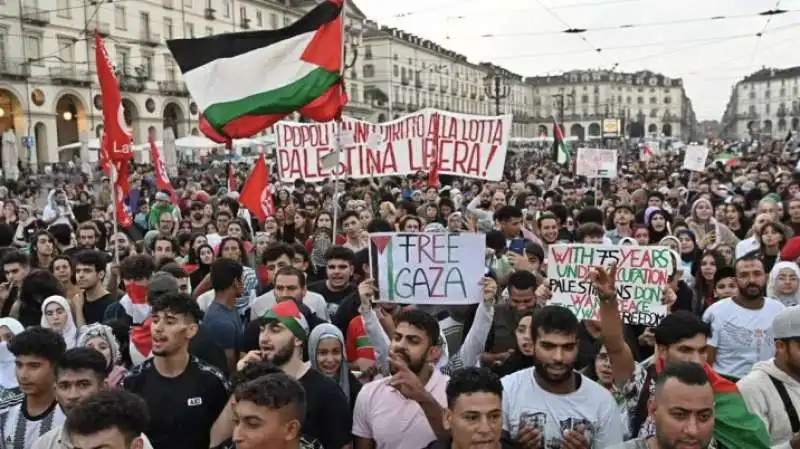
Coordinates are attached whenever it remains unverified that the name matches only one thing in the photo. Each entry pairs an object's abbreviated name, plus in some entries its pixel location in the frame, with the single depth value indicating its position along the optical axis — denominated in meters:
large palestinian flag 7.07
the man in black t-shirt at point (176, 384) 3.62
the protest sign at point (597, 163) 15.03
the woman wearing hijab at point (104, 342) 4.32
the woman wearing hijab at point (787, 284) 5.42
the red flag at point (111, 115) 8.05
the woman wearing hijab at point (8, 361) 4.07
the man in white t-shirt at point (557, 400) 3.44
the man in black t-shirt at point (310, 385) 3.69
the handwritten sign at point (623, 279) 5.07
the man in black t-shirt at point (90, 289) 5.80
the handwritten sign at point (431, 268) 5.05
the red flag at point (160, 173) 12.92
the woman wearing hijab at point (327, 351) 4.23
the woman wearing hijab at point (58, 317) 4.97
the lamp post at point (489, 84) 29.90
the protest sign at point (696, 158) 16.70
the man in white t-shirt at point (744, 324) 4.88
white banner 12.01
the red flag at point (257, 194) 10.30
